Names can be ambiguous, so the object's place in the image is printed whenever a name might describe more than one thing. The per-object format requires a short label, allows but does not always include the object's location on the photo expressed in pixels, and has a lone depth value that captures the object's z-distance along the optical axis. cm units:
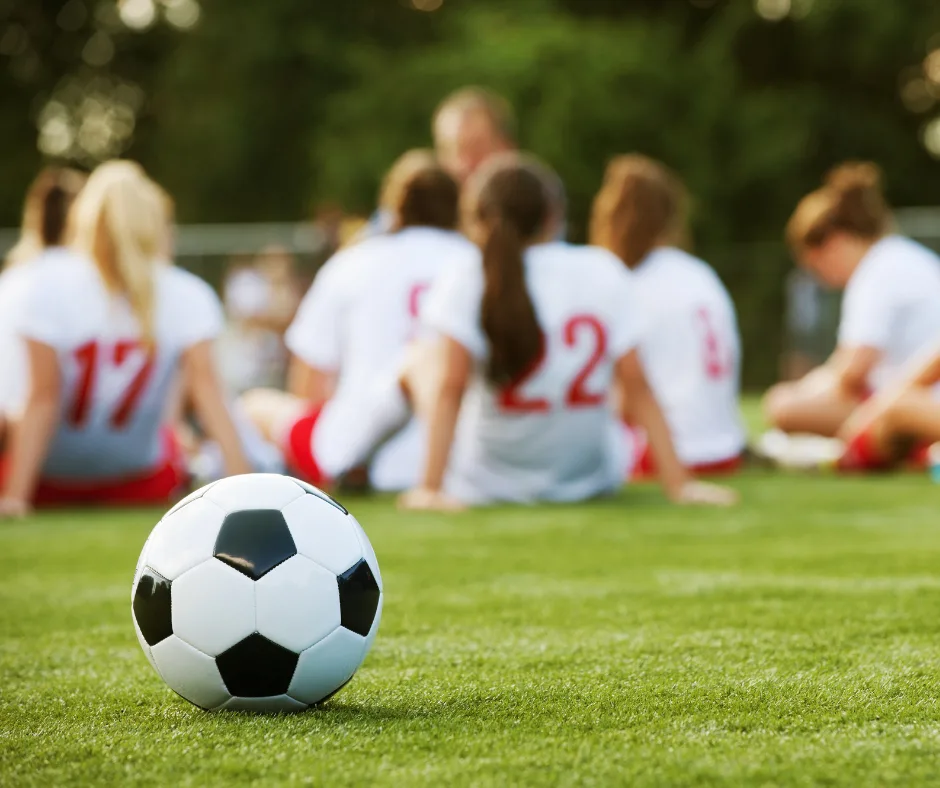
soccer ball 470
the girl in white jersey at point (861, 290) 1429
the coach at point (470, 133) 1570
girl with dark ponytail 1125
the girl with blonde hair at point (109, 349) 1159
